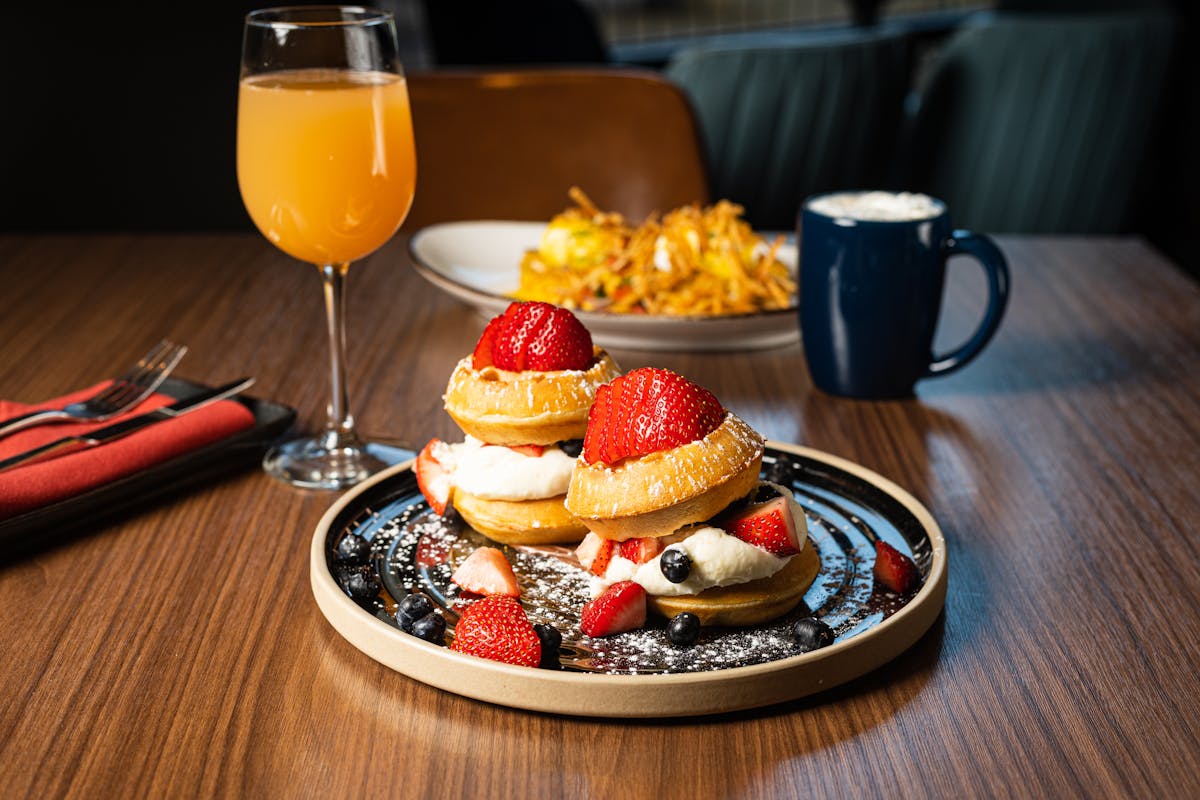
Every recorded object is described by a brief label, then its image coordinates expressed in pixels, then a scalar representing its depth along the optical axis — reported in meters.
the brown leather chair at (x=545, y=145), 2.37
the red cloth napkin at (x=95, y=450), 0.96
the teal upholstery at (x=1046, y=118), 3.43
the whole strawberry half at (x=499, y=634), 0.74
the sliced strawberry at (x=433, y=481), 0.95
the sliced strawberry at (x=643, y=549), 0.81
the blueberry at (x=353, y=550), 0.88
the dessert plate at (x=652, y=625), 0.71
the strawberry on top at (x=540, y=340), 0.92
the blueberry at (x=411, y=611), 0.79
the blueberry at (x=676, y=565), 0.77
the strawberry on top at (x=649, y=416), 0.81
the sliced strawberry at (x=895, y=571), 0.84
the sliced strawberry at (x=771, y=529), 0.80
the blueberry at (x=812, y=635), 0.75
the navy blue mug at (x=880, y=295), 1.25
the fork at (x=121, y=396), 1.10
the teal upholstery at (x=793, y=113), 3.42
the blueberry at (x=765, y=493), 0.84
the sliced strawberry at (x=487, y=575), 0.84
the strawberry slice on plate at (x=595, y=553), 0.84
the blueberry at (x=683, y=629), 0.77
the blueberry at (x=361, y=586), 0.83
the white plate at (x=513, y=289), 1.39
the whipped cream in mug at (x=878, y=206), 1.28
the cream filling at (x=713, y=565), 0.79
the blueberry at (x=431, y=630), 0.77
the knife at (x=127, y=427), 1.02
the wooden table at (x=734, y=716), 0.68
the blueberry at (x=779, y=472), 0.98
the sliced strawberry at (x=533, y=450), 0.92
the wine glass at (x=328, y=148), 1.09
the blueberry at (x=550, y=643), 0.75
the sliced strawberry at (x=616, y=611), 0.78
